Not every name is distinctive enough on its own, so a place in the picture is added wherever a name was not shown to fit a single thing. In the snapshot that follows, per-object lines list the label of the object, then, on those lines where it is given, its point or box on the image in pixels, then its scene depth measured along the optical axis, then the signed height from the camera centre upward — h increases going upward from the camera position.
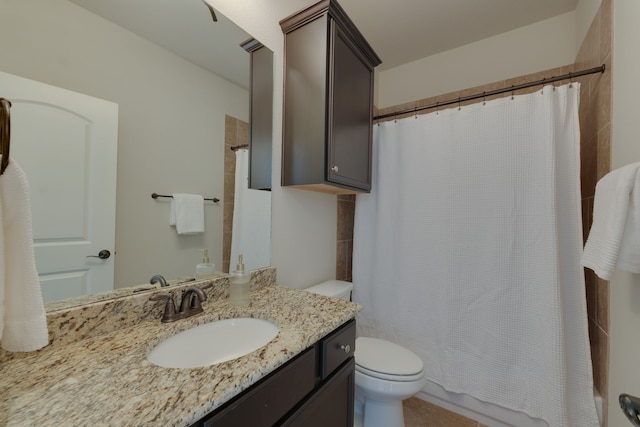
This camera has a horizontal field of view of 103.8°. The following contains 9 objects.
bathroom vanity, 0.47 -0.36
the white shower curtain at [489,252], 1.25 -0.19
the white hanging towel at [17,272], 0.50 -0.12
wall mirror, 0.69 +0.40
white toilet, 1.24 -0.81
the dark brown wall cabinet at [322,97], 1.21 +0.62
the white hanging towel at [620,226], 0.76 -0.02
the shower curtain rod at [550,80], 1.22 +0.73
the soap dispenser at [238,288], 1.01 -0.29
